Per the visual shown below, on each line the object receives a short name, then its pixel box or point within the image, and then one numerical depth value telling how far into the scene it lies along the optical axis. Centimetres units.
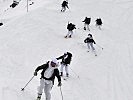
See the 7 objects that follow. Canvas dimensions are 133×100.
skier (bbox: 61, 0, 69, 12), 3801
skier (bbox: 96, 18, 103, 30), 3350
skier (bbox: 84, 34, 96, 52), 2480
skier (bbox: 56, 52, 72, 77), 1790
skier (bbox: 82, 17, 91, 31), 3180
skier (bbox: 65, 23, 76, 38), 2804
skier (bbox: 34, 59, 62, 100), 1225
